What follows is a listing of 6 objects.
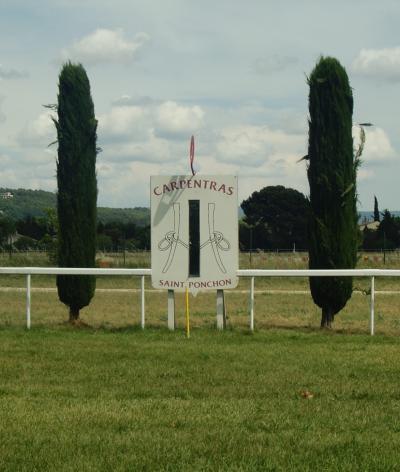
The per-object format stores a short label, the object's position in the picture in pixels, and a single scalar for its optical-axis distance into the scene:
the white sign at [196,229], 14.95
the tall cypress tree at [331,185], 15.48
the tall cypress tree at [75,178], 16.41
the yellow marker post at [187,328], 13.84
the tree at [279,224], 63.62
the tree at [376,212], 74.75
